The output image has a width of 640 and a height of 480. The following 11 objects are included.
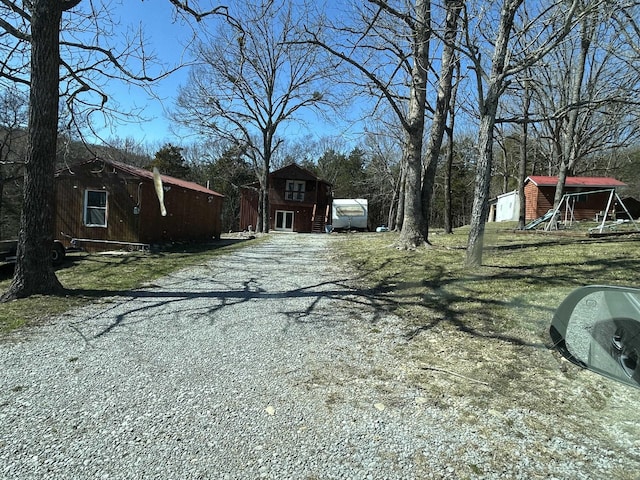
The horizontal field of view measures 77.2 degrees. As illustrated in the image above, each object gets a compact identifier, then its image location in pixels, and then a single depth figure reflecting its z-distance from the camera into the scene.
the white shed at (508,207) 33.73
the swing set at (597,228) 11.80
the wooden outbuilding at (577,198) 27.65
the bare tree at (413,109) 9.31
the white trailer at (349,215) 34.22
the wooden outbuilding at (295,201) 34.72
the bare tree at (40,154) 5.94
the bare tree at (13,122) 15.39
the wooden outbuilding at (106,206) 13.55
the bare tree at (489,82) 7.00
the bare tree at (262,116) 26.03
